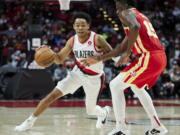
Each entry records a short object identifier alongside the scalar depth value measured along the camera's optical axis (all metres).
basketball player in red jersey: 8.31
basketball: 9.36
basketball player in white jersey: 9.48
